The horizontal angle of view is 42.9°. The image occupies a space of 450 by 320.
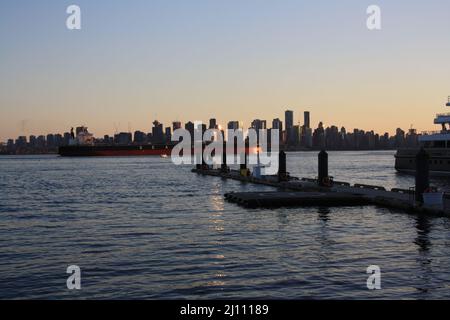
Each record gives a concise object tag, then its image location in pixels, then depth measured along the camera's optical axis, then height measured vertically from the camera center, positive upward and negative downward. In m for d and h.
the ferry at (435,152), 75.88 -1.23
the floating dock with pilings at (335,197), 34.94 -3.81
